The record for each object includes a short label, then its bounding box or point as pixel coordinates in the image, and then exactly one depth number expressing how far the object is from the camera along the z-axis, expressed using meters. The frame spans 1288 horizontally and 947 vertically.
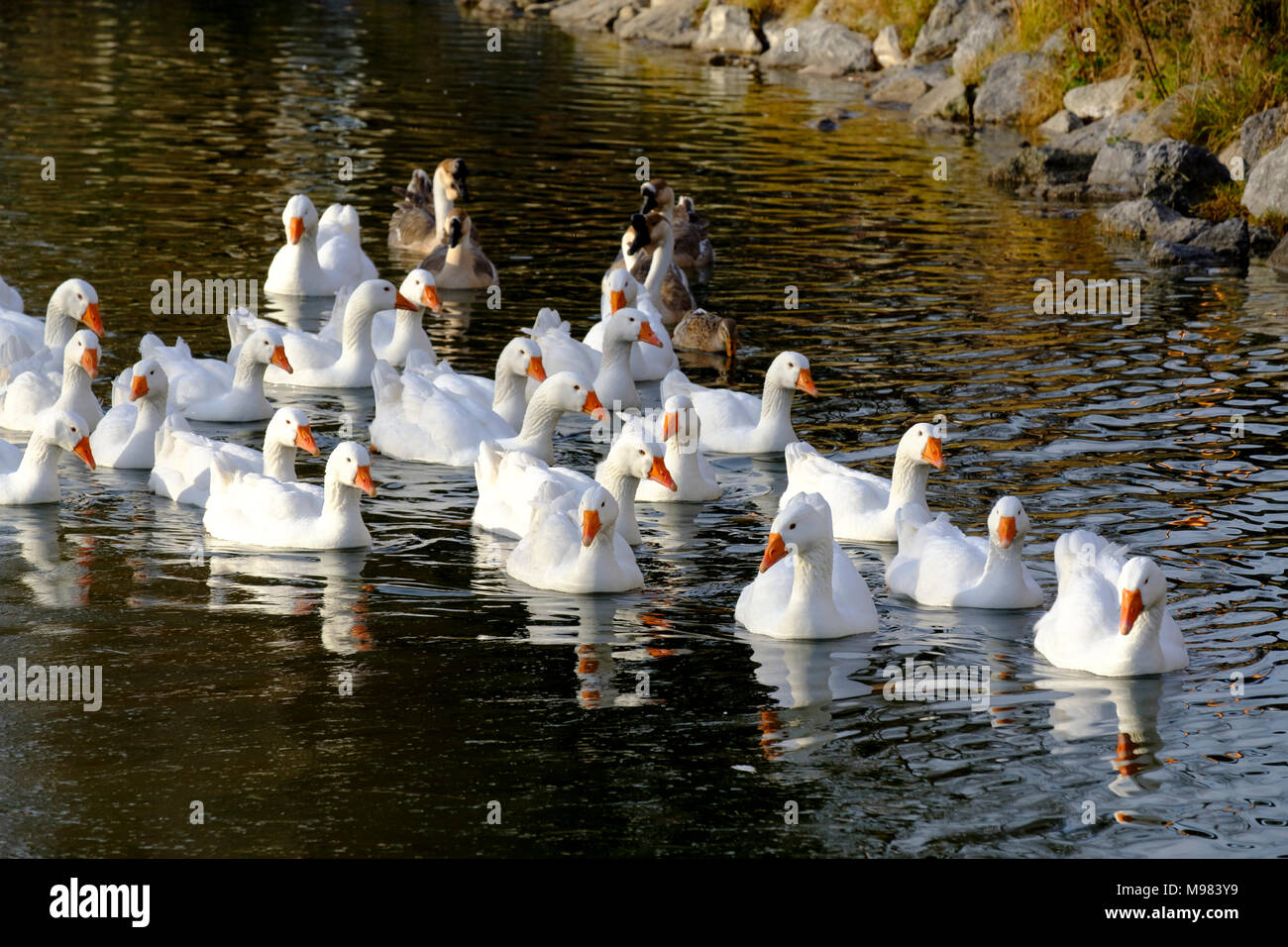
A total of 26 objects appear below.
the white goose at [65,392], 13.45
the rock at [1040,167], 26.06
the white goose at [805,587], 10.09
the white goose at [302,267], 18.92
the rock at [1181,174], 23.47
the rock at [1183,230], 21.98
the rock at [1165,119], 26.23
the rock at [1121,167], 25.33
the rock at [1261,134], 23.84
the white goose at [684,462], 12.53
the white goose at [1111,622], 9.49
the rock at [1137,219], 22.61
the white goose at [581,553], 10.77
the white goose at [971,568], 10.50
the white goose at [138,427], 13.27
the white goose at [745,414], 13.81
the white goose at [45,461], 12.30
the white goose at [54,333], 14.51
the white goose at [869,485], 11.60
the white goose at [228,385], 14.26
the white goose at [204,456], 12.20
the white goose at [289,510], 11.59
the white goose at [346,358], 15.71
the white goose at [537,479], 11.60
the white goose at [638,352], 16.20
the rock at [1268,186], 22.61
